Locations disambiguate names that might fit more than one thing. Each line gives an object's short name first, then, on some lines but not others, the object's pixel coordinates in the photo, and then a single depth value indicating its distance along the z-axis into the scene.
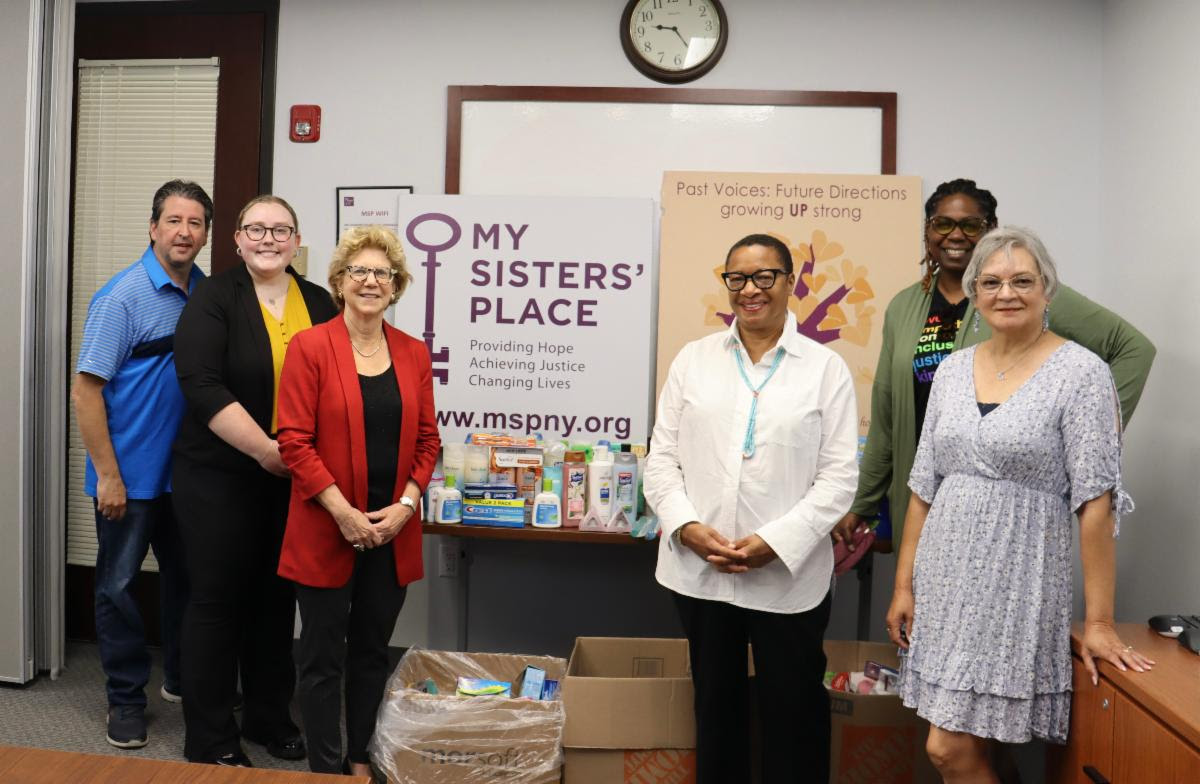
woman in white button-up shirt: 1.93
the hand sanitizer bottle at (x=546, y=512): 2.67
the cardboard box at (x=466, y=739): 2.27
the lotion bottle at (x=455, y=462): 2.75
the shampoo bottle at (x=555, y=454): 2.81
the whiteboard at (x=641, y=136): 3.07
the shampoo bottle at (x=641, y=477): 2.79
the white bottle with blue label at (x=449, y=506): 2.67
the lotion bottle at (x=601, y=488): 2.67
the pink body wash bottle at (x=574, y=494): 2.70
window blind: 3.31
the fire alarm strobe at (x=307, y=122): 3.25
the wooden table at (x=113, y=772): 1.26
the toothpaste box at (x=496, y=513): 2.67
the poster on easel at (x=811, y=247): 2.98
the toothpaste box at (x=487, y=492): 2.70
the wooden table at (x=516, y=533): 2.64
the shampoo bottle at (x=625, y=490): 2.68
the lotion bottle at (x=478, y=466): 2.75
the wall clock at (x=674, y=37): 3.09
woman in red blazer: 2.08
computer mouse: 1.83
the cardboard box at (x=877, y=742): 2.25
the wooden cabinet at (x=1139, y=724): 1.43
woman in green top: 2.09
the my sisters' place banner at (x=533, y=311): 3.07
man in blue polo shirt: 2.51
